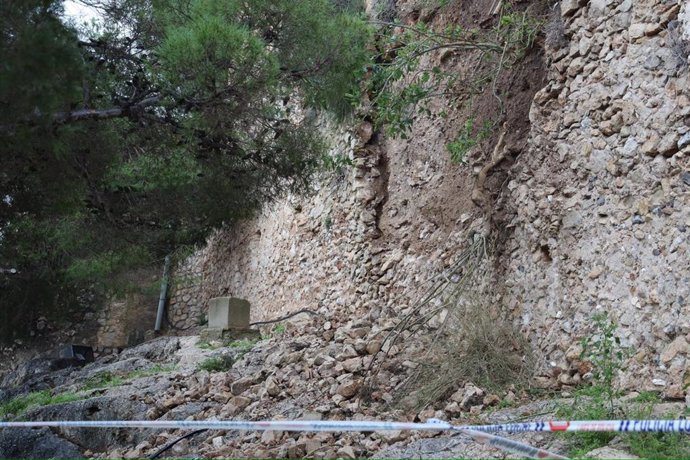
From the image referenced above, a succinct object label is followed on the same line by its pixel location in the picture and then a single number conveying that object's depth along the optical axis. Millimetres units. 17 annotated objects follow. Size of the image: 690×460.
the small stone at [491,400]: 4895
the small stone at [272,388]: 5957
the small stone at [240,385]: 6305
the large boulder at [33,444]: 6594
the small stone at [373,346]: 6098
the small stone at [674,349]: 4270
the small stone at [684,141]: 4480
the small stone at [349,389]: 5516
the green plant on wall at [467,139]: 6387
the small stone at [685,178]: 4457
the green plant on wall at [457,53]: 6195
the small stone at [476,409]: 4777
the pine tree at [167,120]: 5000
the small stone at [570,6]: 5586
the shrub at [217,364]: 7543
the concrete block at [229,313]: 10391
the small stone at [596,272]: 4975
